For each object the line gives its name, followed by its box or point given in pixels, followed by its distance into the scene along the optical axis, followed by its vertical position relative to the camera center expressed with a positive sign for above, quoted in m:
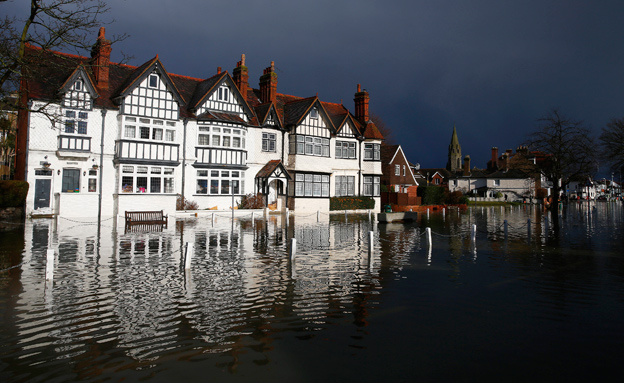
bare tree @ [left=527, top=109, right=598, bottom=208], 38.72 +5.08
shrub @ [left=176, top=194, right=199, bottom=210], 32.03 +0.18
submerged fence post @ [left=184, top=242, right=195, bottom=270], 11.98 -1.39
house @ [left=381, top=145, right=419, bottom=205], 54.22 +4.57
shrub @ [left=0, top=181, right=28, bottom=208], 24.52 +0.73
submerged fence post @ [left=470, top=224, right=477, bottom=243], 18.90 -1.07
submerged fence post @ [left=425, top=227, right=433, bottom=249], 17.03 -1.17
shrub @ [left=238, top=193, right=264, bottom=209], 35.31 +0.41
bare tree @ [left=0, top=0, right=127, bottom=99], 15.37 +6.27
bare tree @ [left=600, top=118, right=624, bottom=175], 28.54 +4.43
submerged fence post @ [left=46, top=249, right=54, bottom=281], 10.31 -1.51
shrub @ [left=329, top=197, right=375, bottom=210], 41.72 +0.45
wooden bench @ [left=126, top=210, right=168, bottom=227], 24.80 -0.72
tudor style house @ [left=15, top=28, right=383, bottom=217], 28.08 +4.85
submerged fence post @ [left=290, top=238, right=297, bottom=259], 13.27 -1.31
